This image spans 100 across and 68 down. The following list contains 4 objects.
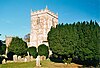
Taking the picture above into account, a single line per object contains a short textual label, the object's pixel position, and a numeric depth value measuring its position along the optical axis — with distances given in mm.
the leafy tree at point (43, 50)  53406
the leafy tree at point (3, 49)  57112
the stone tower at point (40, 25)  62219
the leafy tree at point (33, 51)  55309
